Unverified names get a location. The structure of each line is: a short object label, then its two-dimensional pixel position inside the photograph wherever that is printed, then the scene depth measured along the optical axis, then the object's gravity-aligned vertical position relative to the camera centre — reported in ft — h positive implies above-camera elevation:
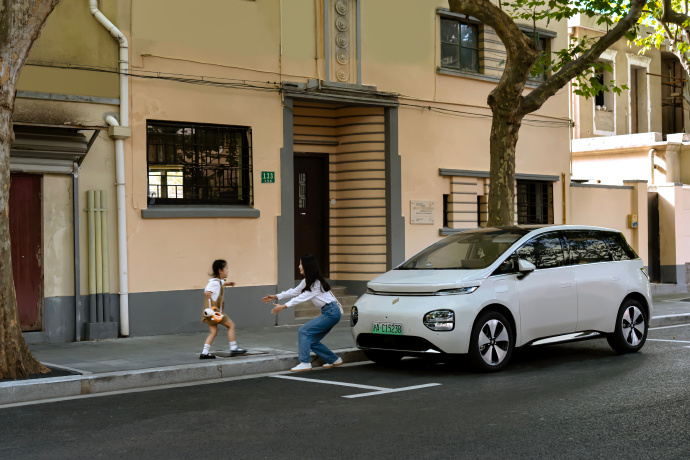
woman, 32.86 -2.74
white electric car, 30.68 -2.44
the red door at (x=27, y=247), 39.09 -0.28
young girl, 33.65 -2.38
